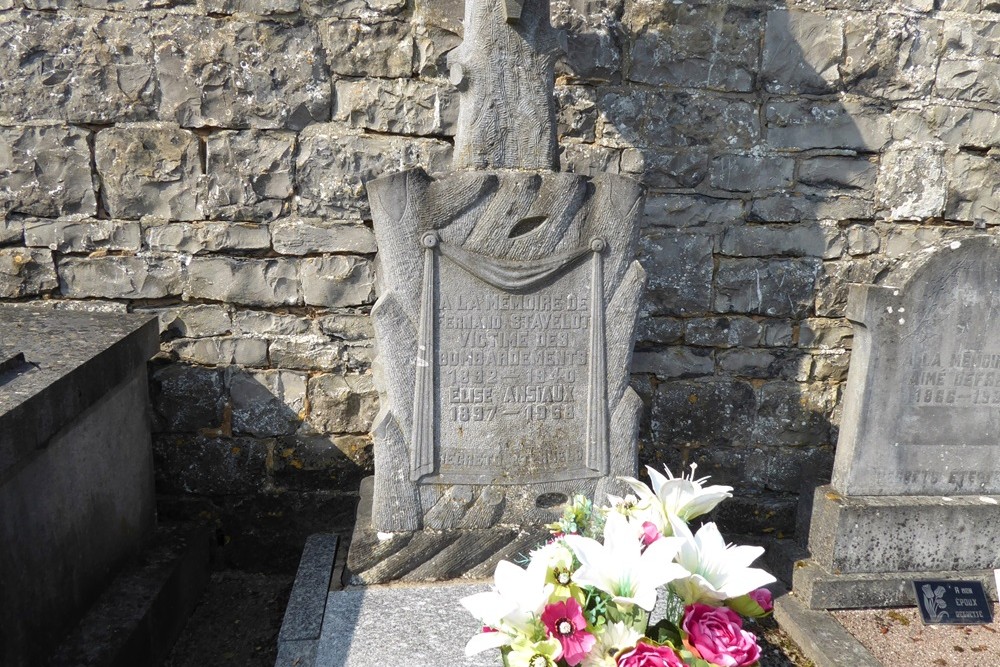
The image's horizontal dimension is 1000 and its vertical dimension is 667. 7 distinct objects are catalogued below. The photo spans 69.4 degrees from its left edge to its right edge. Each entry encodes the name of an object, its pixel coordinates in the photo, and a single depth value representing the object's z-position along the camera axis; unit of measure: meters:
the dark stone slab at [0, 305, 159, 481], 2.06
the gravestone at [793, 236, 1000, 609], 2.82
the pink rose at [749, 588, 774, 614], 1.53
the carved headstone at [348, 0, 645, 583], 2.47
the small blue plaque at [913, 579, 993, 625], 2.75
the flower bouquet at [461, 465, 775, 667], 1.32
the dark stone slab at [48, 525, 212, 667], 2.35
